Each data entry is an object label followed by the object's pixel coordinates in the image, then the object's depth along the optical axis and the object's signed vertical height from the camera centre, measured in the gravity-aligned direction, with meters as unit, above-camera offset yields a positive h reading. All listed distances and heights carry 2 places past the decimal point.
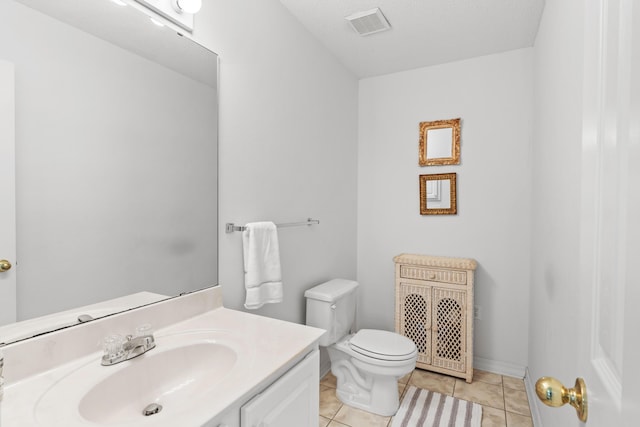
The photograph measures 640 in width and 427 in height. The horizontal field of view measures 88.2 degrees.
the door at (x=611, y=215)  0.38 -0.01
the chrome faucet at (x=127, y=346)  1.00 -0.43
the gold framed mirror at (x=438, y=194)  2.62 +0.13
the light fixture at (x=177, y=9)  1.26 +0.79
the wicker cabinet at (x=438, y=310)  2.36 -0.75
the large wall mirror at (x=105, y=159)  0.92 +0.17
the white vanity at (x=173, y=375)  0.79 -0.47
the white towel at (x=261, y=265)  1.59 -0.28
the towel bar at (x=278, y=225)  1.58 -0.09
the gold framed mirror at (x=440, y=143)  2.60 +0.54
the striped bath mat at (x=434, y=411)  1.93 -1.24
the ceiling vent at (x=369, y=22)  1.98 +1.18
